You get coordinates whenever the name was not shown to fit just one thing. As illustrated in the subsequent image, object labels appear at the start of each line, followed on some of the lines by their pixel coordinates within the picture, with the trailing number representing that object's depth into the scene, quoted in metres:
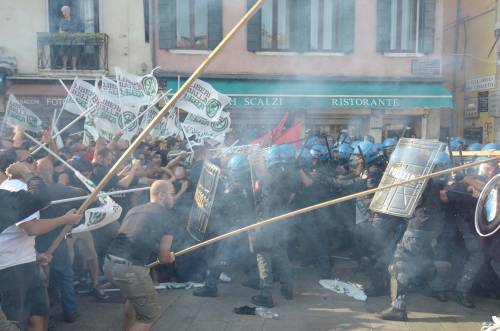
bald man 4.07
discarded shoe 5.14
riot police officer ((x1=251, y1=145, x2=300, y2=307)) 5.38
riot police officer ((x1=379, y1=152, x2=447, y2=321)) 4.96
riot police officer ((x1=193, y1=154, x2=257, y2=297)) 5.60
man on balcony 12.08
